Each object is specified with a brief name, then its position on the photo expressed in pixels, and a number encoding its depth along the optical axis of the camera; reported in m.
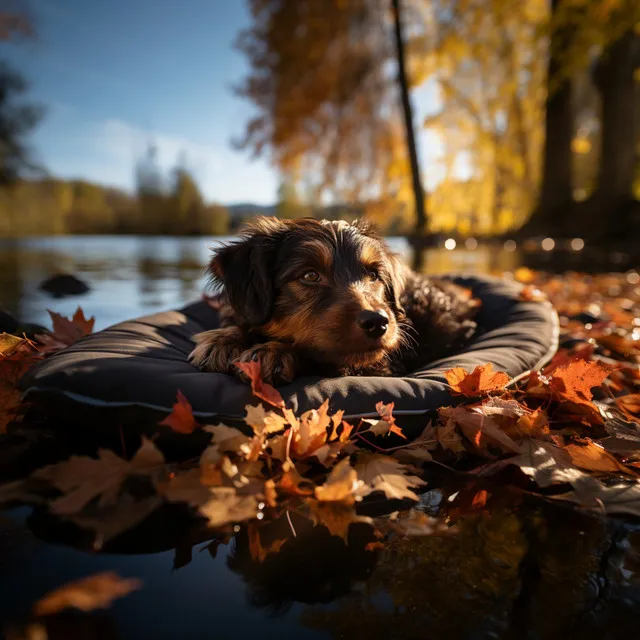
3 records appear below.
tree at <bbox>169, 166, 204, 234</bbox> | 48.22
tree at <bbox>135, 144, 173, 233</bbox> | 47.69
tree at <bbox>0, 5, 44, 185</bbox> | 18.27
